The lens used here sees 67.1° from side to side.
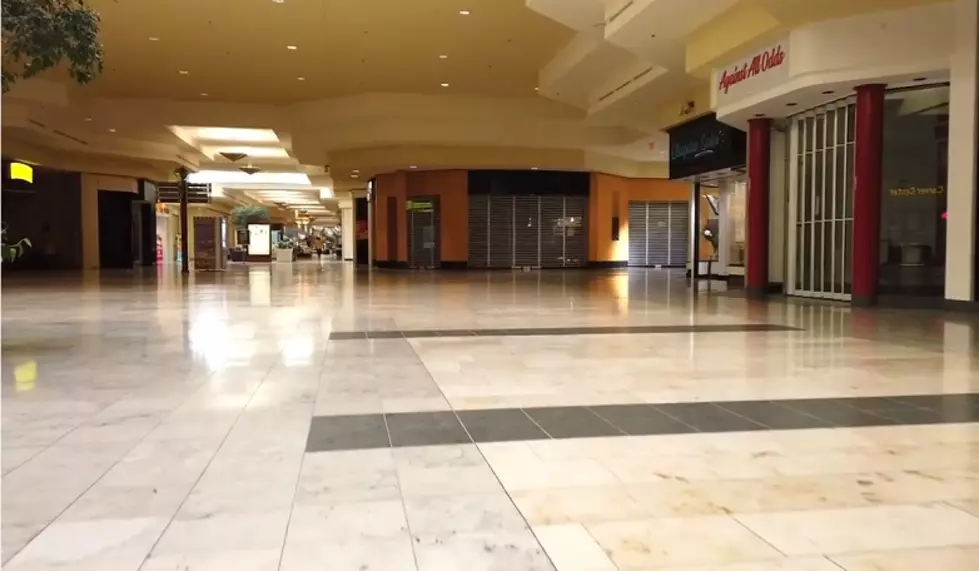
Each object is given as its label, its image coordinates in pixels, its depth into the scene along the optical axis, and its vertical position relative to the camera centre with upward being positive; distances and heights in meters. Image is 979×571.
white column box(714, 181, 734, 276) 20.61 +0.66
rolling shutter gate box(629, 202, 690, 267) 33.84 +0.91
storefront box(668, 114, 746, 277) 16.86 +2.01
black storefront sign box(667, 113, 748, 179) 16.47 +2.53
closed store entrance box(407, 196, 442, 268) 31.52 +0.87
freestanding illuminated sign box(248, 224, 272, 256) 47.16 +0.88
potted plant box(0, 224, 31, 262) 6.74 +0.03
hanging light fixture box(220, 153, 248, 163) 31.40 +4.16
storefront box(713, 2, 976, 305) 10.78 +1.71
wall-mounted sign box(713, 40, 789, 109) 11.72 +3.02
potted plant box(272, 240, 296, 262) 48.62 -0.03
